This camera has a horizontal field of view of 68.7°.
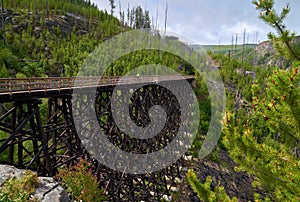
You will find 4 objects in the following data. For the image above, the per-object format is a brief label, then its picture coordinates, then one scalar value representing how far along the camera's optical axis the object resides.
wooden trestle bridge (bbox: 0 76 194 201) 7.65
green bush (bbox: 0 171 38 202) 4.80
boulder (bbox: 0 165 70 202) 5.63
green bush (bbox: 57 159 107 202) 7.09
